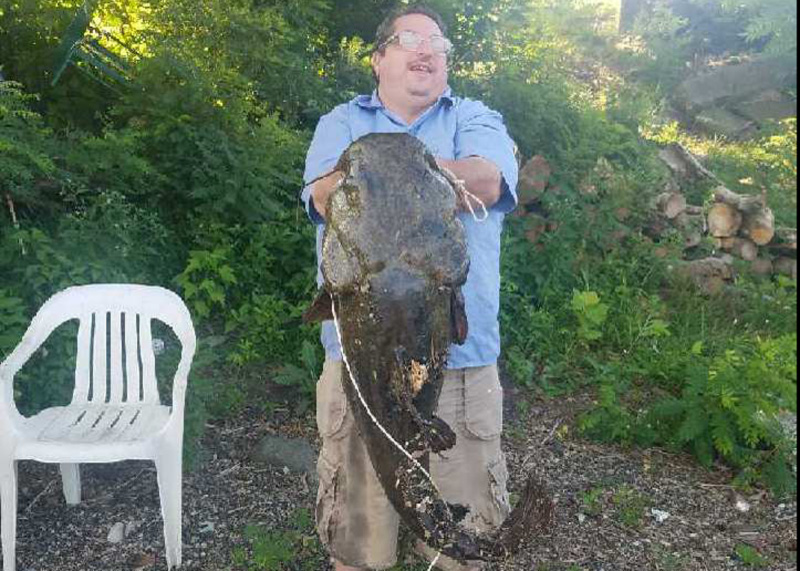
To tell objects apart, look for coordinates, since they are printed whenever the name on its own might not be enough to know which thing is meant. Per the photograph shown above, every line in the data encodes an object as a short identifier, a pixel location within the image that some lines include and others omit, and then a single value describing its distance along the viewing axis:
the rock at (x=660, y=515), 3.94
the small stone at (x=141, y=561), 3.46
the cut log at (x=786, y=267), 7.17
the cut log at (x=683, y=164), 8.01
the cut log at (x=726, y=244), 7.13
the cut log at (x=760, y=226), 7.03
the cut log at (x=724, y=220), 7.06
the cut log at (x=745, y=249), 7.14
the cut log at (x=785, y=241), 7.19
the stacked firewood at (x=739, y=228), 6.95
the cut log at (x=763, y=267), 7.12
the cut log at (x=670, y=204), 6.90
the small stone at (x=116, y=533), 3.61
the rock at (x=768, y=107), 10.52
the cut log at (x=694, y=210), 7.25
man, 2.44
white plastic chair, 3.19
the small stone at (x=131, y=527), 3.68
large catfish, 1.81
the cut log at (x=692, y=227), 6.86
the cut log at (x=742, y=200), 7.06
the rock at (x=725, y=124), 10.37
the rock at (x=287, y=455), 4.22
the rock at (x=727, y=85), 10.88
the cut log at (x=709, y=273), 6.41
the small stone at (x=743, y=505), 4.08
